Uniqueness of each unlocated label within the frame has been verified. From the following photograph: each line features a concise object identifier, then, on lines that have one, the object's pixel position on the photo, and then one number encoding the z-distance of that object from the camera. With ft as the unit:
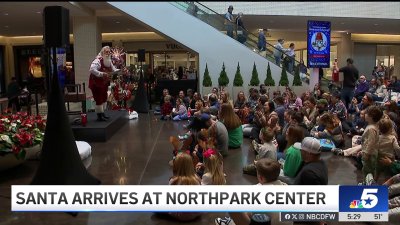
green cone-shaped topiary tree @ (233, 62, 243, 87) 53.06
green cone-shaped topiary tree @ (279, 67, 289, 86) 52.42
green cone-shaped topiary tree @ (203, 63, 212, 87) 53.01
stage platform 28.04
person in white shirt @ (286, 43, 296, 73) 54.54
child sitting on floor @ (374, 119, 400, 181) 16.88
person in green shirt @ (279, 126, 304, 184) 16.45
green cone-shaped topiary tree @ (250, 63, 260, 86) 52.75
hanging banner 39.24
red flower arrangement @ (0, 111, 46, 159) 19.11
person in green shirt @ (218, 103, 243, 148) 25.22
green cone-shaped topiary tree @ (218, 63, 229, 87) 52.75
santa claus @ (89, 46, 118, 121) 28.71
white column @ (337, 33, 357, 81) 84.99
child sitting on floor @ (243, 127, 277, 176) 18.51
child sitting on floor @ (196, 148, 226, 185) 14.24
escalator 51.83
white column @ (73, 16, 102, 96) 56.03
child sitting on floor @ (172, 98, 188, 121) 40.09
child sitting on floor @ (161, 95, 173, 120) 41.31
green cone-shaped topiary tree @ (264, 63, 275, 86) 52.49
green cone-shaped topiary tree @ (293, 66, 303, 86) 53.21
